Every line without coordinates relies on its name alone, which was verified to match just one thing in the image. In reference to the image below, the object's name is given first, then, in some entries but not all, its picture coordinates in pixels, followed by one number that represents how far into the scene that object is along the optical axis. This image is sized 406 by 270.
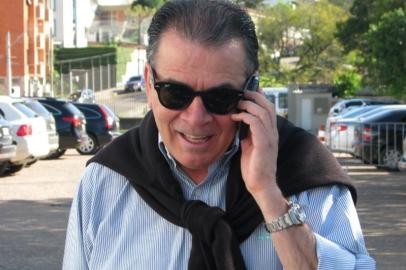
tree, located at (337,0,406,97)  21.25
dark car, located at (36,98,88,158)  27.00
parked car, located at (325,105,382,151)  26.26
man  2.80
